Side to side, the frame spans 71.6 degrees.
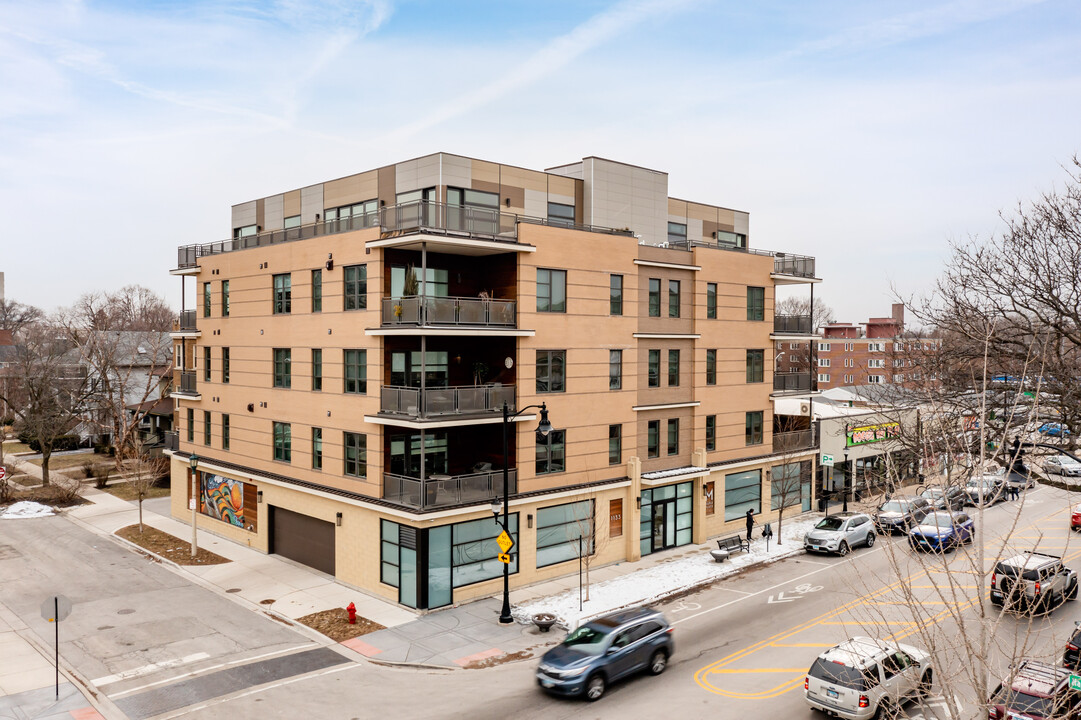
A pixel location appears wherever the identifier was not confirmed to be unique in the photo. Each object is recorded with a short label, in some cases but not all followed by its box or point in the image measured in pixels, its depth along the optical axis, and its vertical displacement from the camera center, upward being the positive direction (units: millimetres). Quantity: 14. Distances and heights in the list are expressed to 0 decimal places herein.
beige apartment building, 25734 -1184
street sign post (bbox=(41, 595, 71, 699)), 17641 -6196
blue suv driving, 17953 -7642
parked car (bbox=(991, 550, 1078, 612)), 23203 -7378
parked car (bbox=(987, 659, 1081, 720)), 14766 -7073
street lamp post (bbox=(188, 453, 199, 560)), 30561 -5995
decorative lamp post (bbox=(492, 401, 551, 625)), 23188 -5256
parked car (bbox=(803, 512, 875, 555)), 30958 -7862
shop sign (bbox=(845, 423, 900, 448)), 41056 -4982
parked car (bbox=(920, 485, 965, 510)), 34131 -7198
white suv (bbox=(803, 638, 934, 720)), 16203 -7357
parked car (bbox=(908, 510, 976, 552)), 32125 -8064
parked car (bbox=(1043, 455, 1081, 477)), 43044 -7368
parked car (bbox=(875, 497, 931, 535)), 33253 -7859
